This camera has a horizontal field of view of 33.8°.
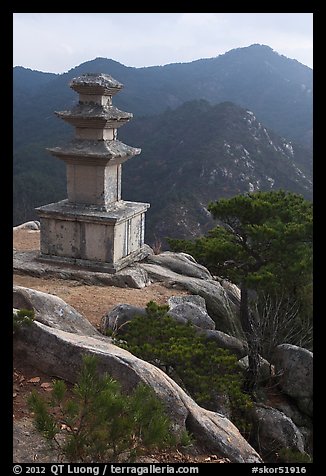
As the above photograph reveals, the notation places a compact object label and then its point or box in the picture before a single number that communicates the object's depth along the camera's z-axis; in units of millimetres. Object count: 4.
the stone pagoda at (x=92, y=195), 9320
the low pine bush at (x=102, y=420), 3134
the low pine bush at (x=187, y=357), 5785
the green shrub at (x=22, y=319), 4582
